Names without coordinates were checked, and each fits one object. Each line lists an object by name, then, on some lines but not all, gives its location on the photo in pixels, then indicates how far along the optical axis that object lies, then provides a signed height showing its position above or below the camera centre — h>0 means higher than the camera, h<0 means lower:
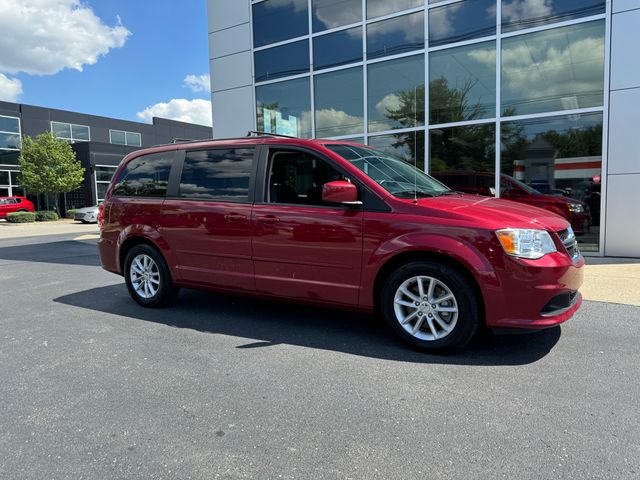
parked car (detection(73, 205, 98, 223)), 25.25 -0.51
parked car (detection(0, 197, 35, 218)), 28.95 +0.17
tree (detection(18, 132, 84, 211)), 29.47 +2.67
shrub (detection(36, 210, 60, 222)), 28.67 -0.60
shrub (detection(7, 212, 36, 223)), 26.36 -0.56
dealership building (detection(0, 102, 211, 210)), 32.72 +4.52
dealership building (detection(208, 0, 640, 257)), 8.08 +2.35
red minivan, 3.50 -0.36
